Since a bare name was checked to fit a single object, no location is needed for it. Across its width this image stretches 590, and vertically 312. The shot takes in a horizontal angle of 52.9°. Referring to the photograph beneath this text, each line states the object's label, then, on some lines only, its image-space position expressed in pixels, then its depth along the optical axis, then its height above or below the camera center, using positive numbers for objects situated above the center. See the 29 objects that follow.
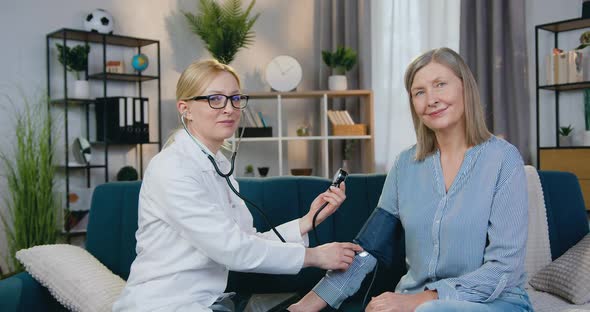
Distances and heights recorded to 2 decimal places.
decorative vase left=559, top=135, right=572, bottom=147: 3.63 +0.05
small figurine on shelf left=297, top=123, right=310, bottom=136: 4.95 +0.17
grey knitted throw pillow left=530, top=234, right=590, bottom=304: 2.03 -0.45
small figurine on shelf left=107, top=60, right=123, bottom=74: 4.50 +0.66
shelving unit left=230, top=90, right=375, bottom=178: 4.57 +0.25
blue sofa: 2.13 -0.25
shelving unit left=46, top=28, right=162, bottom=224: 4.32 +0.52
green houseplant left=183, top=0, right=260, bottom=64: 4.57 +0.97
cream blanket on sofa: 2.22 -0.32
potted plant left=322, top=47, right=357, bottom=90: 4.65 +0.69
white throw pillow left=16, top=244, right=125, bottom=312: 1.78 -0.39
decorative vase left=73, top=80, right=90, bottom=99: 4.33 +0.47
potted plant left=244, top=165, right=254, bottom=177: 4.97 -0.16
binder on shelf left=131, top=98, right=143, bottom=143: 4.47 +0.25
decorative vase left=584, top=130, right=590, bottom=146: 3.44 +0.06
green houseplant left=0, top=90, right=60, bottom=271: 3.81 -0.28
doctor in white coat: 1.48 -0.19
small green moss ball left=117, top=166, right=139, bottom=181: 4.52 -0.16
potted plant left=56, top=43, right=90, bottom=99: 4.30 +0.68
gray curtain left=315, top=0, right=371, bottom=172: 4.75 +0.94
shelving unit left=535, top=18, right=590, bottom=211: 3.39 -0.01
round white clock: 4.72 +0.62
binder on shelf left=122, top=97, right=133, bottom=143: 4.43 +0.24
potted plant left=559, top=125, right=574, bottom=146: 3.61 +0.07
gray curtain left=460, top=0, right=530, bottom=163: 3.67 +0.53
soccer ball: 4.40 +0.98
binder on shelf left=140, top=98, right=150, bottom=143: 4.52 +0.25
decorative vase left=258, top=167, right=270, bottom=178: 4.80 -0.15
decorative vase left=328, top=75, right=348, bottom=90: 4.66 +0.54
